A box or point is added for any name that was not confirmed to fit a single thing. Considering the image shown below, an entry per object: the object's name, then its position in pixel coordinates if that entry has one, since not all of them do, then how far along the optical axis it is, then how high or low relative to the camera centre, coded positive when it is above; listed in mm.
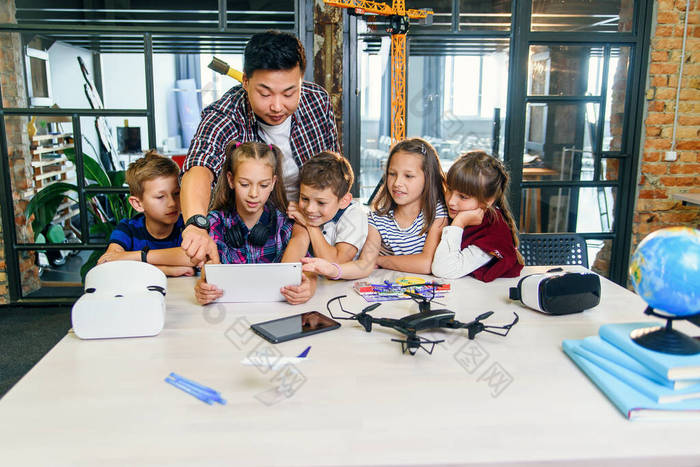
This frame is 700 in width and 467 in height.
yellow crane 3148 +528
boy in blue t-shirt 2135 -336
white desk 829 -480
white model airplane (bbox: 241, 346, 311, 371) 1013 -438
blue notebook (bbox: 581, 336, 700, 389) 955 -431
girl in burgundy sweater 1797 -334
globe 942 -244
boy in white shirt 1852 -300
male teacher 1698 +7
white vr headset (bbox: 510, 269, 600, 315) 1388 -416
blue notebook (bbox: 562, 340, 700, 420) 922 -461
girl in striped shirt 1901 -312
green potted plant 3383 -480
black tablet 1262 -471
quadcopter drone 1219 -449
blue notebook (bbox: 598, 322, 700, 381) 946 -404
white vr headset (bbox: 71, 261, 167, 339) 1249 -408
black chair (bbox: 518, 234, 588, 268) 2213 -483
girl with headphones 1768 -276
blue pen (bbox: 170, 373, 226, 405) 977 -475
